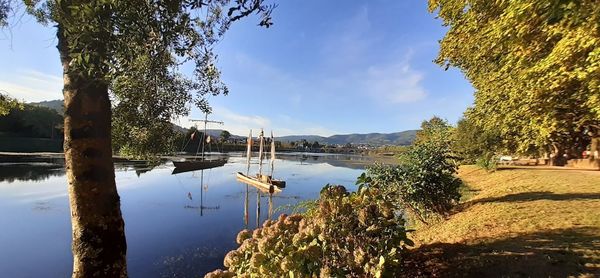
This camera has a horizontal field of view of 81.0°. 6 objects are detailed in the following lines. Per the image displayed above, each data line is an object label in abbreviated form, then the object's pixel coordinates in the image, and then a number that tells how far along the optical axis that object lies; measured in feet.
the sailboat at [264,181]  100.94
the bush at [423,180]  31.68
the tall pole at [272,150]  120.32
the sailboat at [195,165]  163.43
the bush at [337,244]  12.78
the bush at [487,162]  90.22
